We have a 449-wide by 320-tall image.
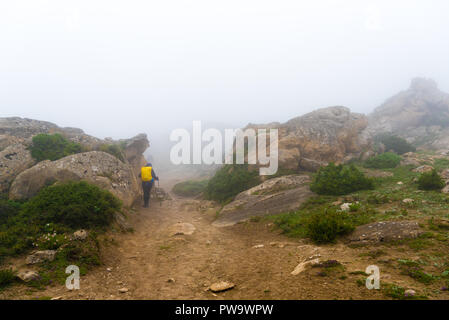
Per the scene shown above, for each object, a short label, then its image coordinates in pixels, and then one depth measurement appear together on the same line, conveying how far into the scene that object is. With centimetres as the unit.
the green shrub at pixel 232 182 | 1650
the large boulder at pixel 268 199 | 1211
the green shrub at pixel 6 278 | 516
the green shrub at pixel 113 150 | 1612
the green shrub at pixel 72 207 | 822
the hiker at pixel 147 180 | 1623
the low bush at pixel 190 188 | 2499
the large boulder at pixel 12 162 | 1080
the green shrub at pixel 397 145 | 2392
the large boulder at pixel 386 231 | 608
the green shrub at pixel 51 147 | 1290
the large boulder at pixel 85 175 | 1060
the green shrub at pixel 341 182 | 1183
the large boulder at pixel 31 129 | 1531
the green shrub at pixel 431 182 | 980
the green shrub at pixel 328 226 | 710
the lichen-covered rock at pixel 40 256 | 626
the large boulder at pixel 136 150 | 2085
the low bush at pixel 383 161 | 1678
